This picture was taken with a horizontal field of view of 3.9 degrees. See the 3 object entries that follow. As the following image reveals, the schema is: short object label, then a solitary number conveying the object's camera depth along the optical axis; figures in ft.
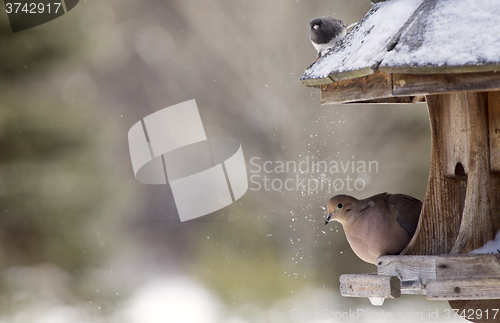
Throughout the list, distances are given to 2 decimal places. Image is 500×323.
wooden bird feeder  30.26
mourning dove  30.93
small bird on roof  31.63
